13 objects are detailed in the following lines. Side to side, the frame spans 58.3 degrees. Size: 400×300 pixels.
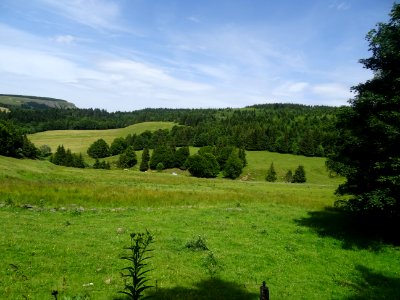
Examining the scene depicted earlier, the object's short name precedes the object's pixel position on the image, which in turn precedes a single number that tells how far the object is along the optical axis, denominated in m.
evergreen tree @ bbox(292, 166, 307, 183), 125.56
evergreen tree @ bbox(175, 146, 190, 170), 144.25
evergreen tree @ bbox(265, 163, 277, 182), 125.44
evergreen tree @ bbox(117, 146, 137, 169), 144.38
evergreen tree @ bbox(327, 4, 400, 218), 21.55
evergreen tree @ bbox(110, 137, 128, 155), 173.25
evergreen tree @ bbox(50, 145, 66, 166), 130.00
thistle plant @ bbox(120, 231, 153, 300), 7.41
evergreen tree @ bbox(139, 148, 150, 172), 143.38
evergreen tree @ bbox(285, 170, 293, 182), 128.25
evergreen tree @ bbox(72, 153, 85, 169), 130.66
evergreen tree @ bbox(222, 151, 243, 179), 127.81
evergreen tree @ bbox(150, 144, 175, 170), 142.00
